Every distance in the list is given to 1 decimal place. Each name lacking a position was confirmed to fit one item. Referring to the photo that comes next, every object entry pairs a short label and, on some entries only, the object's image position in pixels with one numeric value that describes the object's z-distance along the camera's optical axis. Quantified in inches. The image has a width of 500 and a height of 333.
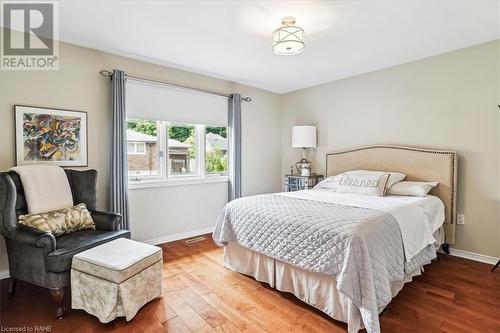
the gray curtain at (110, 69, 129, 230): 119.7
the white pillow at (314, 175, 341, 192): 141.5
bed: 67.9
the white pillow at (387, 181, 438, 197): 115.0
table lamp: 169.0
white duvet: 85.2
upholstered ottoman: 72.9
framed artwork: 101.8
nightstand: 166.6
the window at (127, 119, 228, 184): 136.4
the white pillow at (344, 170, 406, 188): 125.4
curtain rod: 121.0
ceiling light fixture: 90.4
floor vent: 144.4
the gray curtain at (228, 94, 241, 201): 164.9
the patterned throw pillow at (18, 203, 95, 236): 85.9
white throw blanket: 92.2
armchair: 76.5
